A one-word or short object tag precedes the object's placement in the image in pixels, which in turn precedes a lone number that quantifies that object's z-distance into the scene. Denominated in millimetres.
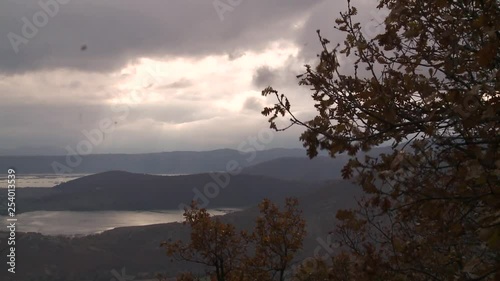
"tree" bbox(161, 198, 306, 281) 19688
